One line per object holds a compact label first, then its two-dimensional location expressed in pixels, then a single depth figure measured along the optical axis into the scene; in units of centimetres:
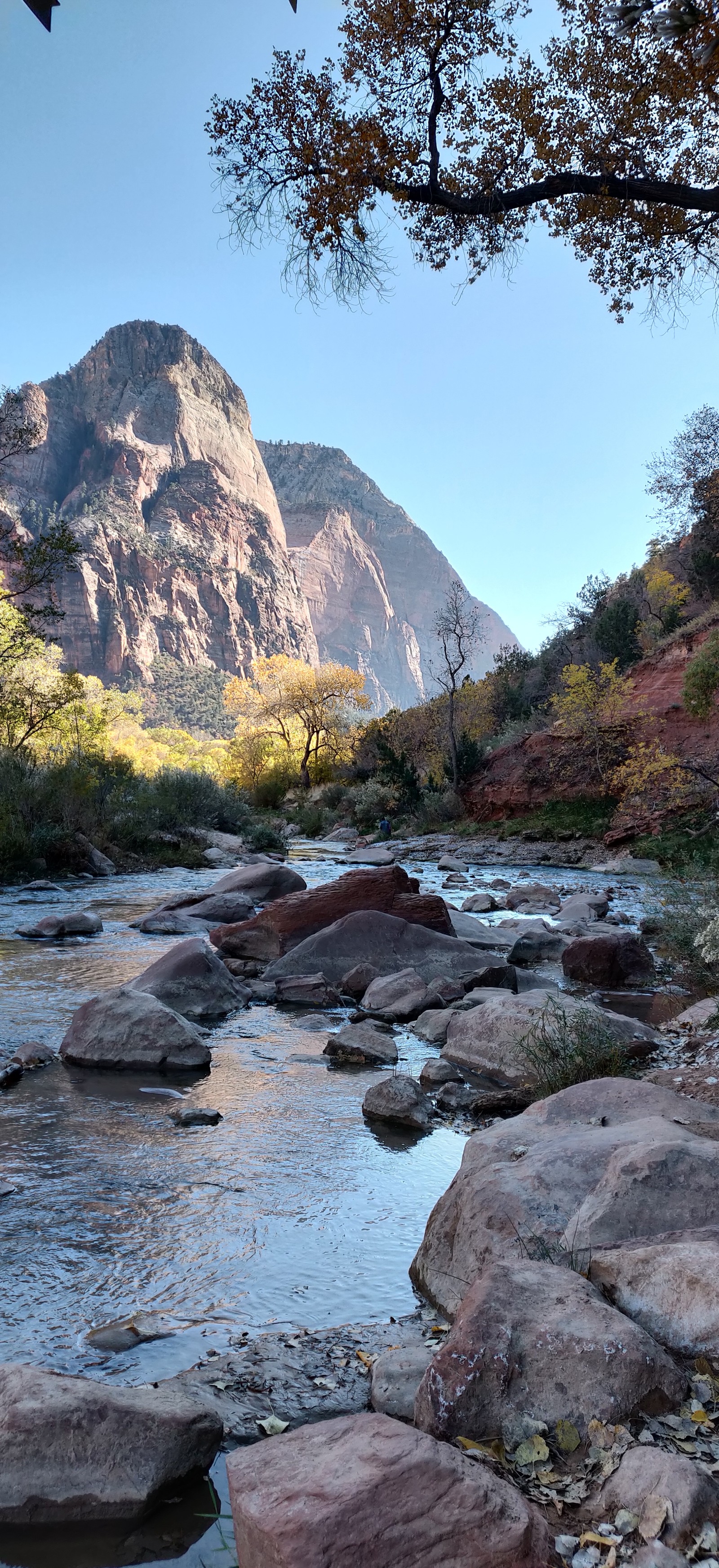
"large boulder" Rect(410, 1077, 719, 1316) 307
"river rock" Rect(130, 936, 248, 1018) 795
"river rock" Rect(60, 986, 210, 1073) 629
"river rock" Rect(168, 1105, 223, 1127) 529
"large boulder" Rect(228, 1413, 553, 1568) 174
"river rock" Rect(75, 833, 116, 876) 1966
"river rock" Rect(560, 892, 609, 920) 1373
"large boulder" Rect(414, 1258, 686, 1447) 223
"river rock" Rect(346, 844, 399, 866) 2214
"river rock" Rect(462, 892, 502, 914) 1507
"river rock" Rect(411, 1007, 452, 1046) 728
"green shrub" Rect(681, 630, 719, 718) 2233
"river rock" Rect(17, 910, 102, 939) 1214
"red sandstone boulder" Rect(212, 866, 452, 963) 1049
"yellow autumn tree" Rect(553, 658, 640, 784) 2616
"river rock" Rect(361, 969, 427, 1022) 807
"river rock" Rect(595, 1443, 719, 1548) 178
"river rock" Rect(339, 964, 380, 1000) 902
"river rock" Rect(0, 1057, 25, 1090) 584
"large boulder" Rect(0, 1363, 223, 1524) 213
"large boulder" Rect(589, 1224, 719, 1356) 247
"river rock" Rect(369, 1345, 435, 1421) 260
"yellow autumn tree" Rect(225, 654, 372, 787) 4556
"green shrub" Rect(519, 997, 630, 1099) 546
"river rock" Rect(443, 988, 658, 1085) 618
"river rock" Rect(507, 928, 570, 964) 1070
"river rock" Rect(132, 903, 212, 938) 1261
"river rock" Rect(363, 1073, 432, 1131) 531
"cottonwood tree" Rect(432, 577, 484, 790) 3086
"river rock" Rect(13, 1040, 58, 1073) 623
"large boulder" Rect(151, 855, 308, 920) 1420
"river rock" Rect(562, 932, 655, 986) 929
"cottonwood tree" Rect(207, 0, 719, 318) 752
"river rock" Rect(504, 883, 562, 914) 1542
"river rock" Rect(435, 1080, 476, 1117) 560
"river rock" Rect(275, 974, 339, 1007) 868
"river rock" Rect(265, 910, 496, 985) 946
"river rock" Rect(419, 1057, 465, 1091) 611
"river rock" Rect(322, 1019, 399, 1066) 673
